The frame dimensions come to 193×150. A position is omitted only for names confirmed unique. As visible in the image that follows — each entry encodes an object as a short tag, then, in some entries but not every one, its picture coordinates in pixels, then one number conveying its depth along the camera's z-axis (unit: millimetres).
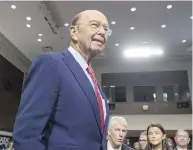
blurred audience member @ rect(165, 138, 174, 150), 1788
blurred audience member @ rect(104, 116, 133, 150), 1641
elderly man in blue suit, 525
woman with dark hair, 1718
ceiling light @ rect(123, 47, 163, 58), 5971
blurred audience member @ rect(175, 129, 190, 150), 2298
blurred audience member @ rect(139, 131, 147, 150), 2587
